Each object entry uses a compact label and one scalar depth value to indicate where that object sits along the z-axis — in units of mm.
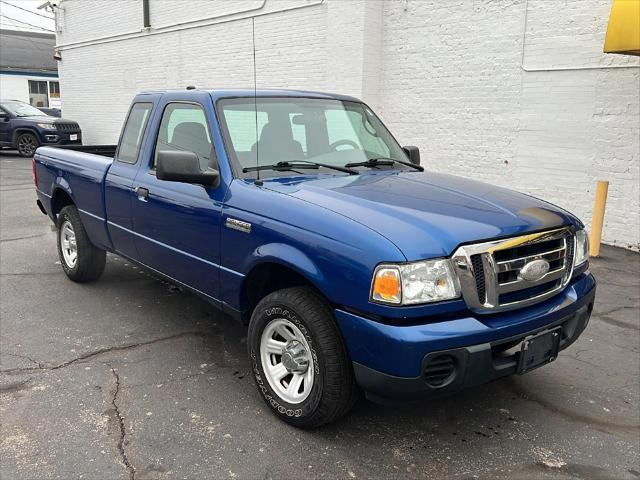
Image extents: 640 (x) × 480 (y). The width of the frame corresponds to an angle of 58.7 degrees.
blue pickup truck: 2598
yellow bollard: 7312
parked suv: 18031
